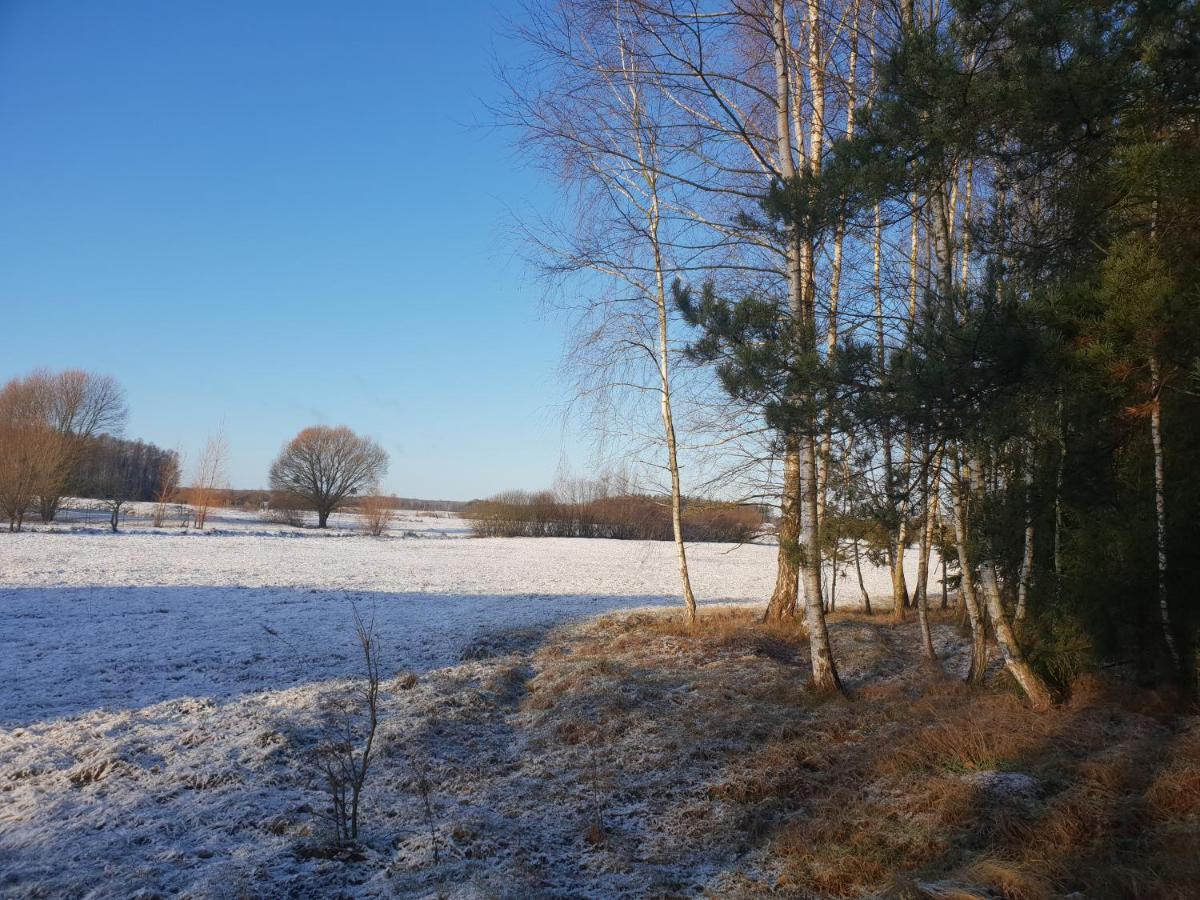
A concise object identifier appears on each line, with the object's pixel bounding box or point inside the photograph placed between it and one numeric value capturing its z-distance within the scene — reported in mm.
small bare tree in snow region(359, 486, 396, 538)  46625
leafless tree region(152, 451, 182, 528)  40250
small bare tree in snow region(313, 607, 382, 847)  4527
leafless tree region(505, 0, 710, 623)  8055
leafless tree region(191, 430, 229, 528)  41719
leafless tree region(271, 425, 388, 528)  59031
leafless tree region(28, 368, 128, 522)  44588
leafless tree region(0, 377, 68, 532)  32562
